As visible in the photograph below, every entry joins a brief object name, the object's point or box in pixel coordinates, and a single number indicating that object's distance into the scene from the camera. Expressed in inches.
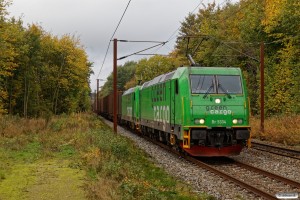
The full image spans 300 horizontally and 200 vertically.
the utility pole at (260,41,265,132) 943.0
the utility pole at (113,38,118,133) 914.1
